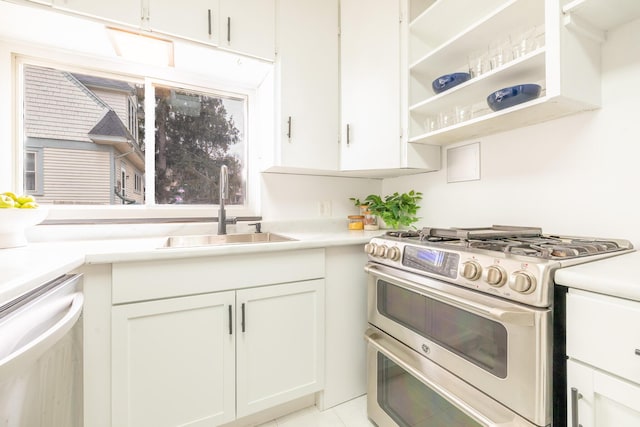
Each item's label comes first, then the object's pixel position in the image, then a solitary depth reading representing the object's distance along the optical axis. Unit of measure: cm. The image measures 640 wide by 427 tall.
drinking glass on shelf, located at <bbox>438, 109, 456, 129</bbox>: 159
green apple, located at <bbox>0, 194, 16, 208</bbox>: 110
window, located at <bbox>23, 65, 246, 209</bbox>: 156
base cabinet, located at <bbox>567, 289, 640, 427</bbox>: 64
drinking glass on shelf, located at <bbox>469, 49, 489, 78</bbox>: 142
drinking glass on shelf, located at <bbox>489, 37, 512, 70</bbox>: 133
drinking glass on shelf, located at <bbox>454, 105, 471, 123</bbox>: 152
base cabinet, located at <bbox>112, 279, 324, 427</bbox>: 110
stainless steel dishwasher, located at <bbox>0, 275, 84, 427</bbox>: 61
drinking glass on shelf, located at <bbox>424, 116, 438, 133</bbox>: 171
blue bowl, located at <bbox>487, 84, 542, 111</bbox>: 118
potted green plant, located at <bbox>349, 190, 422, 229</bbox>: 190
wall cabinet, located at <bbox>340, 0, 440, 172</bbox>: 168
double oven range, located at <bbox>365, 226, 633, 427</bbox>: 78
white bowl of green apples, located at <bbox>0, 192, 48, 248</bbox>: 110
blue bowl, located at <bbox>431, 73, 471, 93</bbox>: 147
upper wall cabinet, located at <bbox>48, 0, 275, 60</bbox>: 132
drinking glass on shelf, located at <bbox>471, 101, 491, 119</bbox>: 145
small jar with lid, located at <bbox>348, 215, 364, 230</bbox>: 208
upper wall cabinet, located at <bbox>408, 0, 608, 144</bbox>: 107
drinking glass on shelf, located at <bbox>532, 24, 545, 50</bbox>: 121
